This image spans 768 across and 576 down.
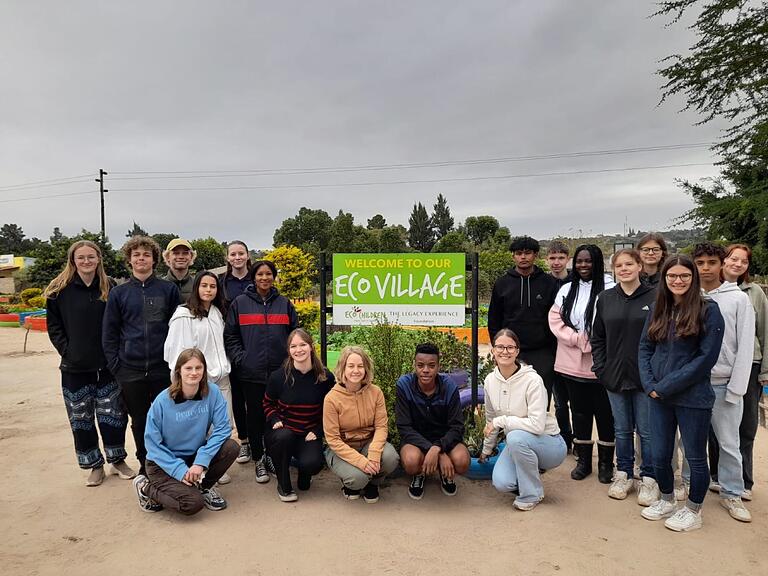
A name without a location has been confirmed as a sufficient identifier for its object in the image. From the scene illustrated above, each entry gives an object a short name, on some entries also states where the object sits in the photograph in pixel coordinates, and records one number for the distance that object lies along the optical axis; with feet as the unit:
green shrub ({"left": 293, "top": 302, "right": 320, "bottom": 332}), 31.09
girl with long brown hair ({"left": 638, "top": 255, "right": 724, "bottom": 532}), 9.73
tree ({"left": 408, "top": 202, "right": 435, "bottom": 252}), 203.41
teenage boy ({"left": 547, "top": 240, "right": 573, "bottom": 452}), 13.69
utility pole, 105.91
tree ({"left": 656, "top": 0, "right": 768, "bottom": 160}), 37.60
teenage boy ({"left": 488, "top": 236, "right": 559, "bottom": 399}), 13.51
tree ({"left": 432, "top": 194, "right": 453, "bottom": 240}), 215.51
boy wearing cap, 13.86
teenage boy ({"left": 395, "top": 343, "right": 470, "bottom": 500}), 11.38
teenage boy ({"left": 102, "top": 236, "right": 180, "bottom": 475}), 12.11
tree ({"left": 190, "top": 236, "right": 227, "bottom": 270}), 120.47
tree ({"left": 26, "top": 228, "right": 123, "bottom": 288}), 77.77
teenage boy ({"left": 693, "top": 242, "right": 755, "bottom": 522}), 10.20
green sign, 14.84
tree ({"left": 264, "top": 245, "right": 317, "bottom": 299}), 31.09
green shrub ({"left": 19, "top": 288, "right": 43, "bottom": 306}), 69.38
